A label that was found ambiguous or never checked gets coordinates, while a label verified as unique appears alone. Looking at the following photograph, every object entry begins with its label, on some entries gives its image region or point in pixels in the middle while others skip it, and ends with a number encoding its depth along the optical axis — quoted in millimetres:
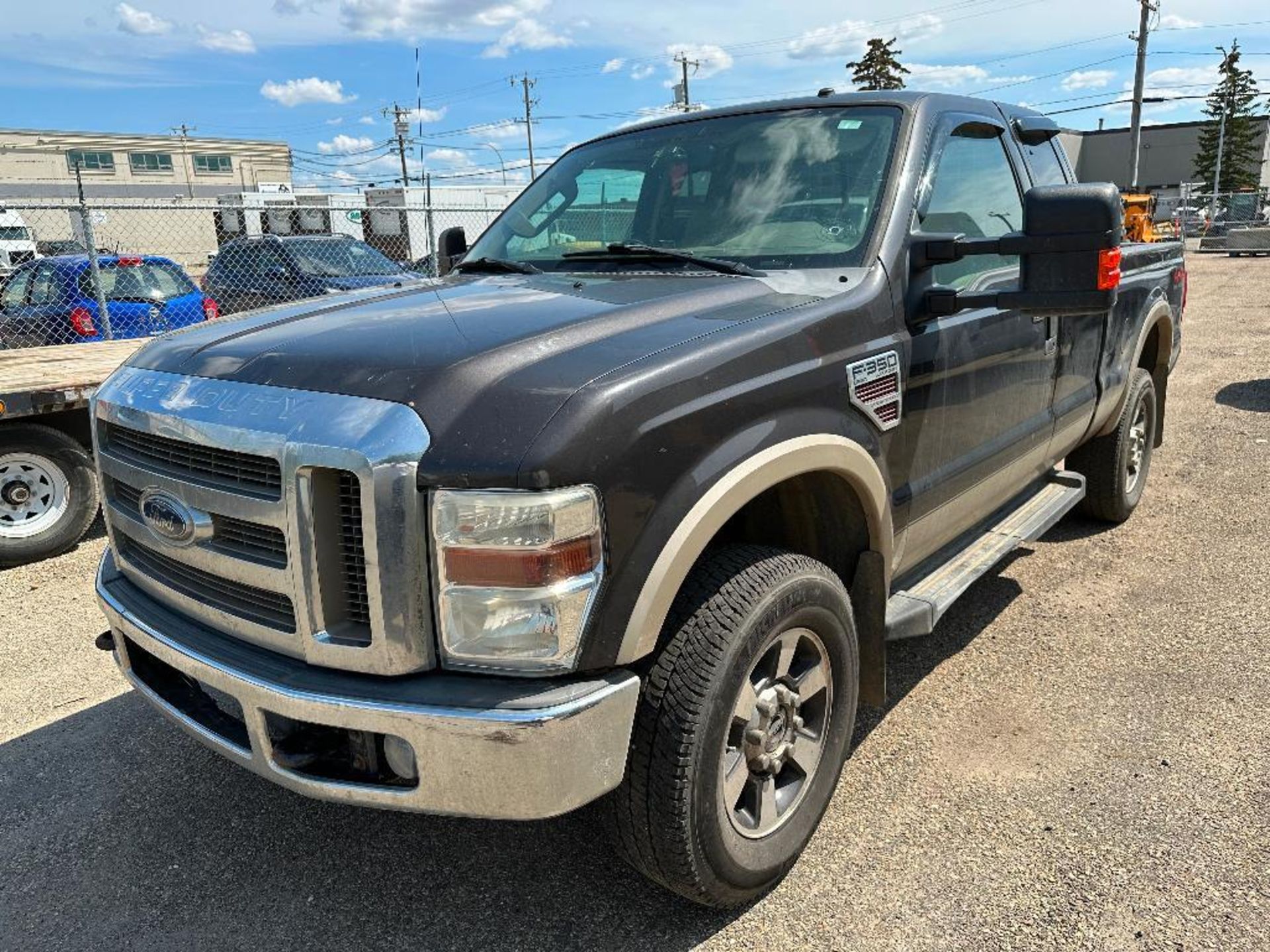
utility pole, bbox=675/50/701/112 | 51594
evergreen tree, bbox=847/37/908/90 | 53969
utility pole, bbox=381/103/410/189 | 48938
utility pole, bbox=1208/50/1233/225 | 56656
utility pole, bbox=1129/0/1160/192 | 35750
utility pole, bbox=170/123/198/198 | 55906
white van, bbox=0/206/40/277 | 28939
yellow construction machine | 26859
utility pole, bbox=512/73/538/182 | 57125
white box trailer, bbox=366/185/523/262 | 20766
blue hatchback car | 9578
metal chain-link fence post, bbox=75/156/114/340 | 8758
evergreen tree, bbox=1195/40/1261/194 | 61969
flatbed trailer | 5262
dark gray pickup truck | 1897
